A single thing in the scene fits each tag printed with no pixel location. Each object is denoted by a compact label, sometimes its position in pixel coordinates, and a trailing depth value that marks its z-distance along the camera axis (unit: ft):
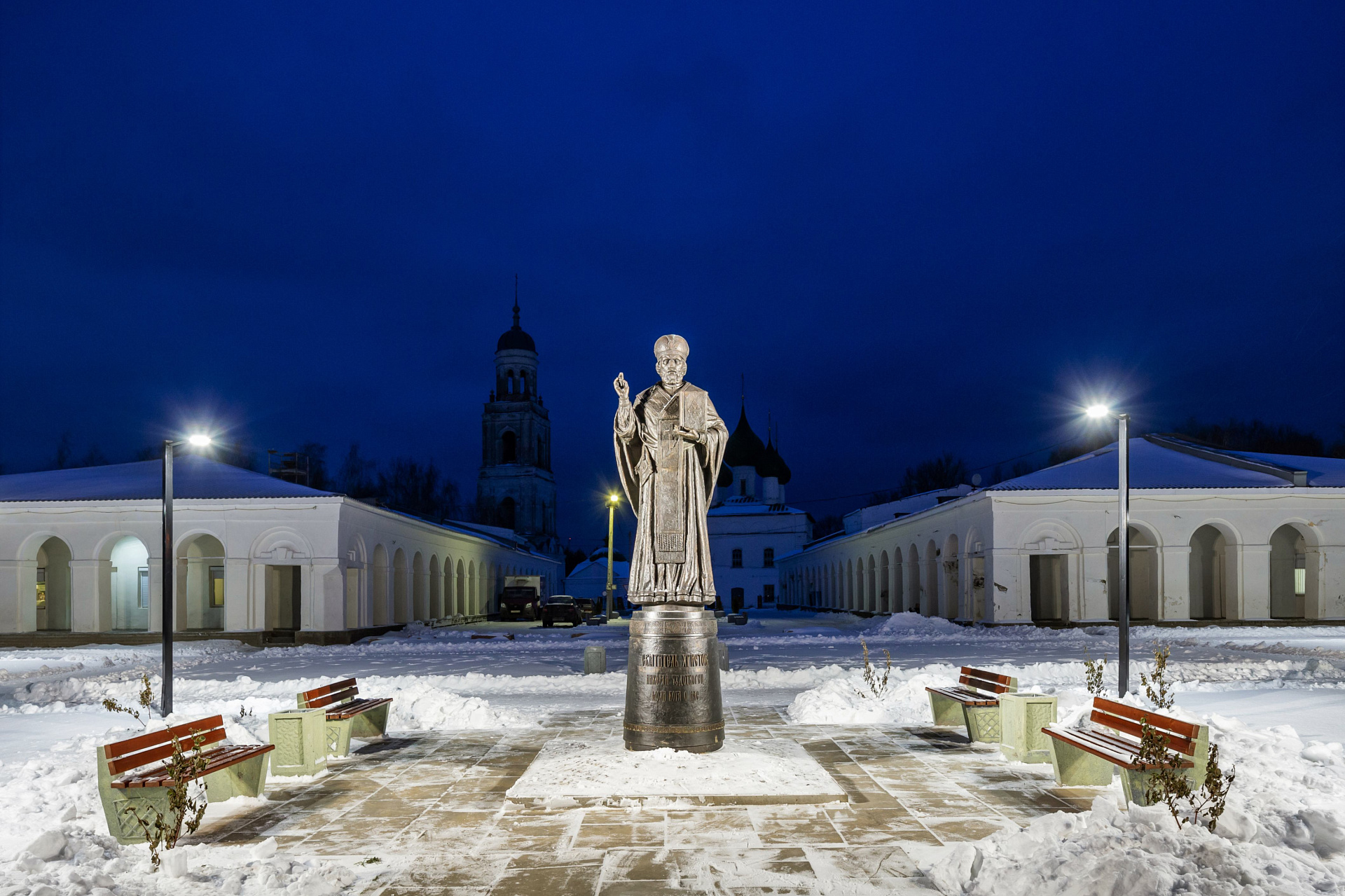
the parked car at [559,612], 137.49
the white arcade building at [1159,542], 103.91
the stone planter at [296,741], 28.43
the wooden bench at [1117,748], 22.48
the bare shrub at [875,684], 40.73
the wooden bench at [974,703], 32.53
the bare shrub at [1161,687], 32.32
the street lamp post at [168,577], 38.29
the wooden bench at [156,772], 21.43
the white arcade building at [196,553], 98.27
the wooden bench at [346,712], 31.22
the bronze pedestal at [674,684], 27.81
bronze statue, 29.30
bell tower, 252.21
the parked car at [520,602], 160.56
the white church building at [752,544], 251.80
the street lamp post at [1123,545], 37.83
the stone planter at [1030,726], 29.37
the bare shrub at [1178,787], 18.75
